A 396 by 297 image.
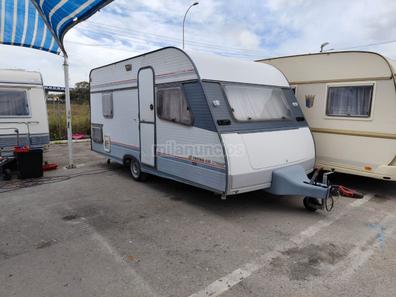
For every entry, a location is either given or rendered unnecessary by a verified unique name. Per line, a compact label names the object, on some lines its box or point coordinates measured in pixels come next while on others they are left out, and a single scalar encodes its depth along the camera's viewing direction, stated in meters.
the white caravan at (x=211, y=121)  4.58
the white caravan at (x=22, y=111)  7.68
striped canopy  6.04
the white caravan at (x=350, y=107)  5.58
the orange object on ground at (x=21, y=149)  7.12
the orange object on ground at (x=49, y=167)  8.15
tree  25.56
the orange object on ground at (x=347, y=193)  4.64
